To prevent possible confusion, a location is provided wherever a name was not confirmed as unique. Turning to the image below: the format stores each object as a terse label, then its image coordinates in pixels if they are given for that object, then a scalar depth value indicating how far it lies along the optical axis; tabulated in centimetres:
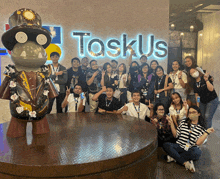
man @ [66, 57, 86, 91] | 397
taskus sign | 448
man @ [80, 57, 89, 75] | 436
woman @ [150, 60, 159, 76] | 428
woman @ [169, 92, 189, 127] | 330
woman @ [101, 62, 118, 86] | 414
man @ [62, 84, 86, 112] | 344
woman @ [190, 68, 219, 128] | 357
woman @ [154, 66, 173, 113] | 391
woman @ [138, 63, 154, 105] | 410
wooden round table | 108
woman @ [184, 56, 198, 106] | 380
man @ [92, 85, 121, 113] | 328
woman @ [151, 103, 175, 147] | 304
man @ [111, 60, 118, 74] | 440
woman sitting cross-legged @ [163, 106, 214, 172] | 256
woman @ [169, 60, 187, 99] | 390
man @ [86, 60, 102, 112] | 410
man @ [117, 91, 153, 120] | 314
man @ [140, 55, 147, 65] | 457
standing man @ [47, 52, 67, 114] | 396
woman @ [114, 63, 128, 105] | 422
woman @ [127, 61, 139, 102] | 429
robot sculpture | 157
